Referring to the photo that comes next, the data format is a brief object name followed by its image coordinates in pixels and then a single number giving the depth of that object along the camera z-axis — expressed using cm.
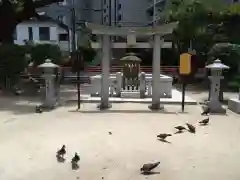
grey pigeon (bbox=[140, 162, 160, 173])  521
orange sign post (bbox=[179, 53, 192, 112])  1059
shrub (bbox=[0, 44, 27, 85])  1430
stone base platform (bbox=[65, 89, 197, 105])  1212
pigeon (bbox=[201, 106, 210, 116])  1020
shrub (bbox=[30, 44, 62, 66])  1722
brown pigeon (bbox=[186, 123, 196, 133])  779
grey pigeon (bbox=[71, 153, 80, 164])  556
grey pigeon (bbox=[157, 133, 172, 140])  713
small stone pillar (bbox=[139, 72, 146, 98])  1311
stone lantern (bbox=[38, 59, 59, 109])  1094
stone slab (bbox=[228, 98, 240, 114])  1045
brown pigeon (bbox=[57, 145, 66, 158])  592
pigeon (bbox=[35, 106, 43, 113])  1024
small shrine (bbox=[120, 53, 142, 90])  1391
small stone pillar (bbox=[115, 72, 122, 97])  1331
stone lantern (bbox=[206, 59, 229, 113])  1042
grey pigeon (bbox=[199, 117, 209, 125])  864
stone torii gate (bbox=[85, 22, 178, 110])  1041
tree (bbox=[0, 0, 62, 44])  1538
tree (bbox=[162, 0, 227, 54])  1809
